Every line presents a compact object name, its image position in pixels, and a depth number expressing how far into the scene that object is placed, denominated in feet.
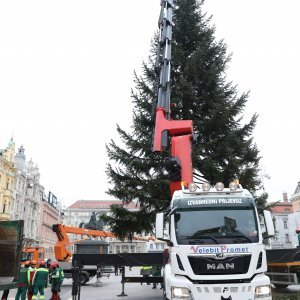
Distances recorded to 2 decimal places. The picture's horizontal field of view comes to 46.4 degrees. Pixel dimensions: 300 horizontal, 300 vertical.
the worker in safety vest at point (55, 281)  44.02
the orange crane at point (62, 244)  67.82
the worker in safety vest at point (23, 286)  43.21
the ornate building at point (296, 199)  214.07
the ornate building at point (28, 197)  195.83
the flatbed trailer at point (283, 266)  31.73
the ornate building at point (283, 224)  236.63
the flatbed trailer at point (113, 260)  33.30
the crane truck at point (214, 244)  22.18
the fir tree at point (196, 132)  50.60
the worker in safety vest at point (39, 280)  42.65
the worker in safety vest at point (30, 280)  45.01
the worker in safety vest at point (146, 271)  62.01
